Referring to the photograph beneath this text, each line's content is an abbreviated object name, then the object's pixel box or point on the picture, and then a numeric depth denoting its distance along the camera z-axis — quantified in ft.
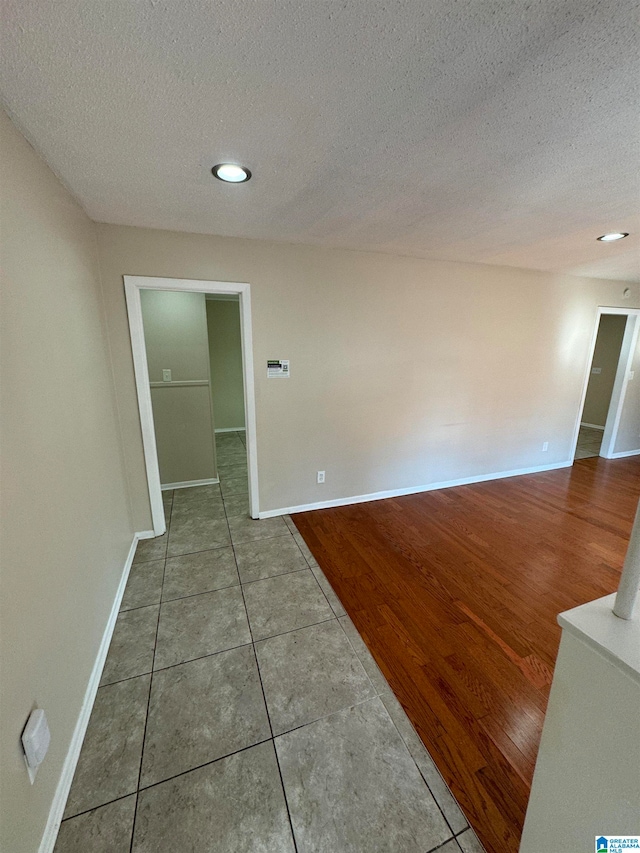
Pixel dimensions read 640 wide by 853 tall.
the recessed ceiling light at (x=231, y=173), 4.80
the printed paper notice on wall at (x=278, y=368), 8.86
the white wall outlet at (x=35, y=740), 3.08
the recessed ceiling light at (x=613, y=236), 7.47
